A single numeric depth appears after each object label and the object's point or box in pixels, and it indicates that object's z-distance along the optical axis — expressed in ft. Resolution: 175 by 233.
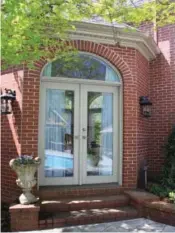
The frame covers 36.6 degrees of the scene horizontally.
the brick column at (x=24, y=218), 13.42
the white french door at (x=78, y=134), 17.47
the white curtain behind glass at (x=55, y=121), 17.53
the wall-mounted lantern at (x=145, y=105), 19.17
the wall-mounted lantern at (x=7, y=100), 16.28
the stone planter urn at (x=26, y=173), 14.07
